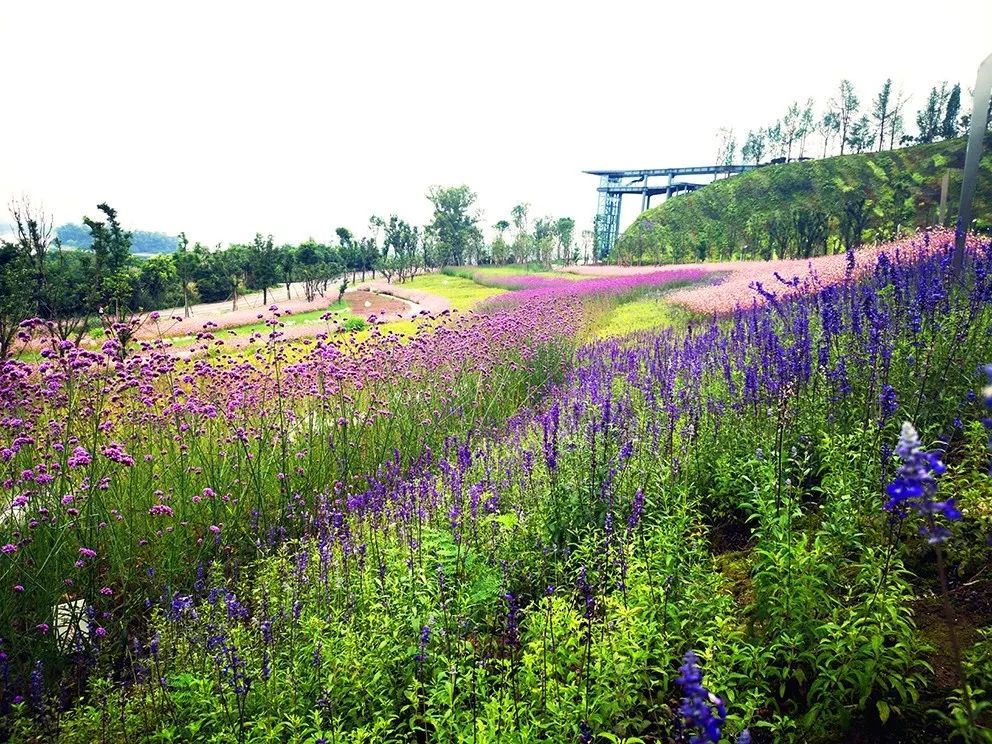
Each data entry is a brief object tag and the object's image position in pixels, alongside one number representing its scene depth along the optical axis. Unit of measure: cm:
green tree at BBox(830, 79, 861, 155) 7131
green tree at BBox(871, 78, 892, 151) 7100
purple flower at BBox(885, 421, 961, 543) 118
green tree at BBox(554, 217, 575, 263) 8775
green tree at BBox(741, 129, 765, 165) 8119
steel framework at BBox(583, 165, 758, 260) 8062
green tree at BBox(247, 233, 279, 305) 4384
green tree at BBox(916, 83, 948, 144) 6831
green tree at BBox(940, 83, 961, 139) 6744
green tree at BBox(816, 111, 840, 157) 7381
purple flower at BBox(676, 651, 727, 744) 106
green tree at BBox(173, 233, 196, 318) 4845
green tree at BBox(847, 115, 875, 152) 7238
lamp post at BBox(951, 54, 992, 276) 571
